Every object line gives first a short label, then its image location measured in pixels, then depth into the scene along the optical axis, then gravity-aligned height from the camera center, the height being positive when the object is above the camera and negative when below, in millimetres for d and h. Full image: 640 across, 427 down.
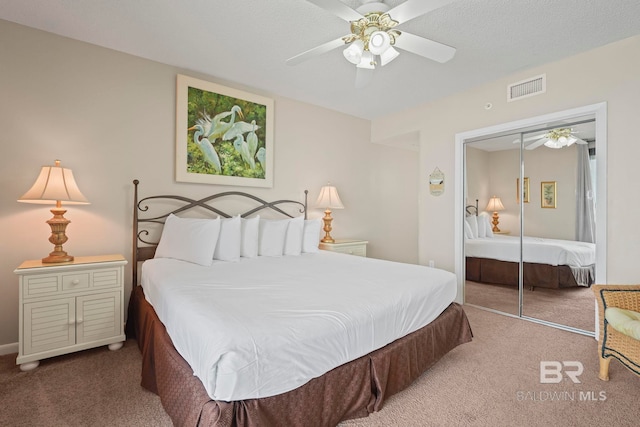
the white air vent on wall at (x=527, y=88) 3076 +1415
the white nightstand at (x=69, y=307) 2117 -711
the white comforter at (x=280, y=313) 1173 -493
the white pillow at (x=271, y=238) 3199 -240
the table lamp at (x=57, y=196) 2230 +141
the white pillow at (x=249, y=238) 3055 -231
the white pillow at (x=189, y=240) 2648 -225
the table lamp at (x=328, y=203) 4043 +190
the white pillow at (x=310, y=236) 3473 -231
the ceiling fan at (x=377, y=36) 1821 +1293
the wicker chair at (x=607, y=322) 1874 -691
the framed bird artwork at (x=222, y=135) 3129 +927
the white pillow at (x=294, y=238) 3326 -247
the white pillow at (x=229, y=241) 2861 -251
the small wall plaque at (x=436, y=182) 3963 +482
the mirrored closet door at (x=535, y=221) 2855 -23
